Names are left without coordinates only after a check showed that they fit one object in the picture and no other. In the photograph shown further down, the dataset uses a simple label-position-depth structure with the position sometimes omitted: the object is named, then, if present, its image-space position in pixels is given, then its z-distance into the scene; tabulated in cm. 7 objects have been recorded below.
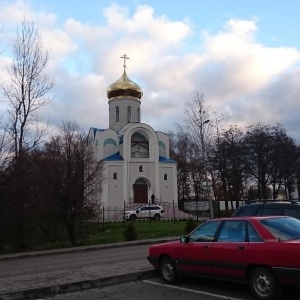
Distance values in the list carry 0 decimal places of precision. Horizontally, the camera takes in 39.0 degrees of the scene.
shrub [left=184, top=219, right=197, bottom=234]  2312
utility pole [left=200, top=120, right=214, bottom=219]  3082
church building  5253
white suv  4366
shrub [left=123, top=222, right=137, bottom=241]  2183
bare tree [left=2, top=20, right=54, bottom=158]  1948
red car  710
